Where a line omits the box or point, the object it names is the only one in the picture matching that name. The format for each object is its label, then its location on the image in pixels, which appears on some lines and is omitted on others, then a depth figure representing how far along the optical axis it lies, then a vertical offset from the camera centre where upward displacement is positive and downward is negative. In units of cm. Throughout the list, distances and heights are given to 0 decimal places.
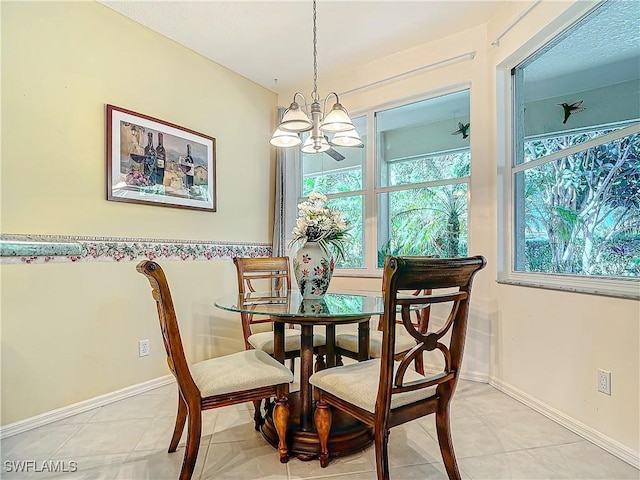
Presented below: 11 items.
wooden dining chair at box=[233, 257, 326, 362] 217 -34
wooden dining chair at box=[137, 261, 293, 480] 144 -59
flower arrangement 202 +10
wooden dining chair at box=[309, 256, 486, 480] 126 -55
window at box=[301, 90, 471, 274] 304 +55
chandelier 209 +68
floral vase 203 -15
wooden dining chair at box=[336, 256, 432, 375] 215 -62
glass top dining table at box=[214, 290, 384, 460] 165 -53
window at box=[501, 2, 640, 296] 187 +48
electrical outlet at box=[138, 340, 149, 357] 262 -76
